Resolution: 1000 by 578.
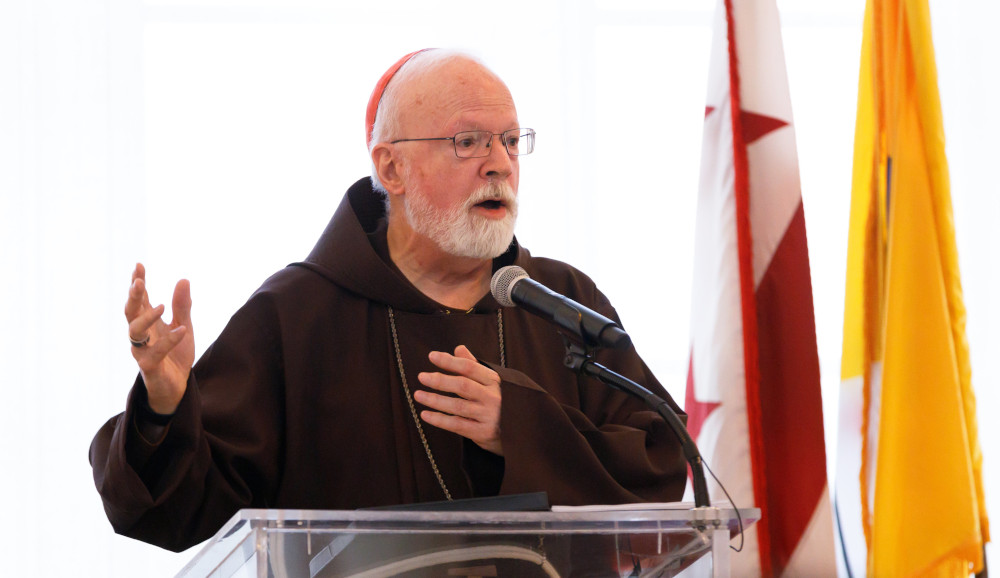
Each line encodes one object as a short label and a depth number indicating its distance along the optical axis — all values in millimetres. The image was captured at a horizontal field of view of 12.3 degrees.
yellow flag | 6043
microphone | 5348
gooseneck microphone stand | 5317
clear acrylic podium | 5229
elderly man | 5540
